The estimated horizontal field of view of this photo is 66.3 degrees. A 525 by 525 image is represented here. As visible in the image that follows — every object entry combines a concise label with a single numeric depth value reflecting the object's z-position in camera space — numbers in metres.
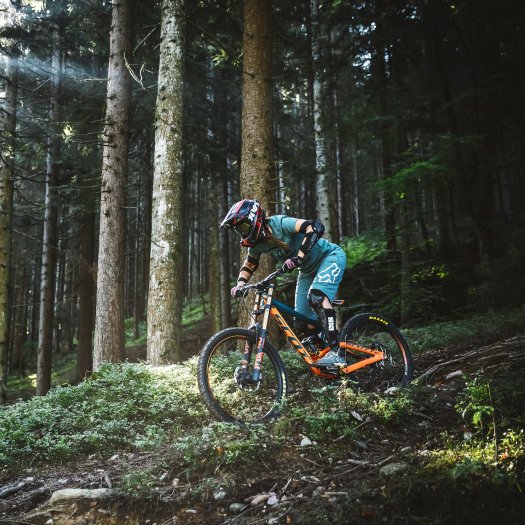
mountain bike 4.64
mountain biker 4.97
